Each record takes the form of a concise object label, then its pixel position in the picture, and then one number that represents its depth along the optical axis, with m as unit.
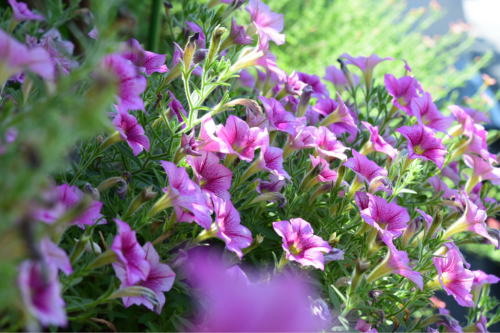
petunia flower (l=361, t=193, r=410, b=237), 0.84
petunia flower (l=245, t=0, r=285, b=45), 0.96
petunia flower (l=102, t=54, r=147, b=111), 0.53
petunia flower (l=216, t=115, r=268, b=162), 0.81
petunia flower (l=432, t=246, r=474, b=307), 0.87
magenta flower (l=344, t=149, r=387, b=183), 0.92
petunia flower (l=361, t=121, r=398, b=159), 0.99
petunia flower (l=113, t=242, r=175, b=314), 0.64
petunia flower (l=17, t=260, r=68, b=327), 0.33
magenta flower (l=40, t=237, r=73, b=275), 0.42
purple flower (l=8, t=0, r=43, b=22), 1.12
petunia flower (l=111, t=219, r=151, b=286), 0.55
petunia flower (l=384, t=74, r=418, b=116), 1.13
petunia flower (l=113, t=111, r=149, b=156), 0.79
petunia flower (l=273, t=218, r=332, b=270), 0.78
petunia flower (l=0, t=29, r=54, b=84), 0.41
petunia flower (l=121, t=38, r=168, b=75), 0.85
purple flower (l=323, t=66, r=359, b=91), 1.38
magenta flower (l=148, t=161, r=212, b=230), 0.63
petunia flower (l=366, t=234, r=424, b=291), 0.76
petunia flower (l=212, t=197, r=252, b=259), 0.71
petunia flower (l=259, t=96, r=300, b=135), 0.92
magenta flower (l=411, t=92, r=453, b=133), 1.10
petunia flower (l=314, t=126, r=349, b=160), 0.93
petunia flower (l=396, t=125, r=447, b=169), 0.98
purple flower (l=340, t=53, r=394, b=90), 1.24
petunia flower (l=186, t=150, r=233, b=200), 0.78
